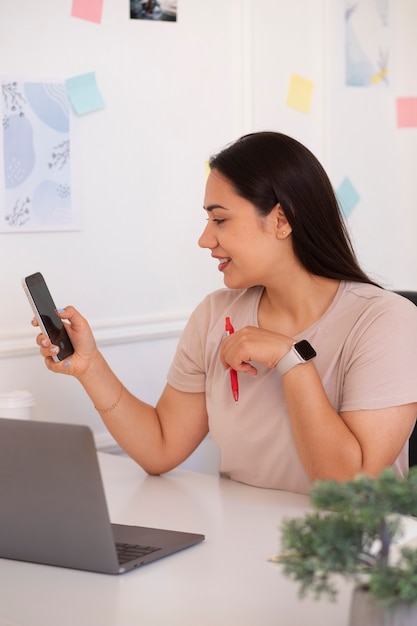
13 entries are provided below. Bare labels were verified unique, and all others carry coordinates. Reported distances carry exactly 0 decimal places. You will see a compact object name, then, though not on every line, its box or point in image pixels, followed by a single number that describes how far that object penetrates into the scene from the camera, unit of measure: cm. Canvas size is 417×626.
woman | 166
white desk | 113
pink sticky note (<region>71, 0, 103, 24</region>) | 220
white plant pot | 82
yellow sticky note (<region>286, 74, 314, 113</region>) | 269
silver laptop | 120
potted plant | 82
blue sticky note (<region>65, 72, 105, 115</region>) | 221
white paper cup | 189
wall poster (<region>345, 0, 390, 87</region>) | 285
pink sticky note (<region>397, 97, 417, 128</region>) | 301
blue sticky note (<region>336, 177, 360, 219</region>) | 287
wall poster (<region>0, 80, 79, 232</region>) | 212
